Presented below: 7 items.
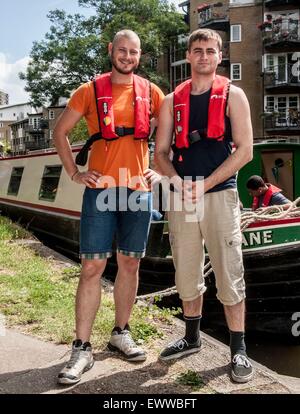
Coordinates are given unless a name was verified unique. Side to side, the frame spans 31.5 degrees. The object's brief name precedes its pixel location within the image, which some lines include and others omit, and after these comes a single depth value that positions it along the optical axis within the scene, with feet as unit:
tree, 110.42
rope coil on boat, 17.79
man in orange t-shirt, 10.02
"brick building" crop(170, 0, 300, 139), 102.94
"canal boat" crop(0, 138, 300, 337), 18.42
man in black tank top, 9.69
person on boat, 21.94
